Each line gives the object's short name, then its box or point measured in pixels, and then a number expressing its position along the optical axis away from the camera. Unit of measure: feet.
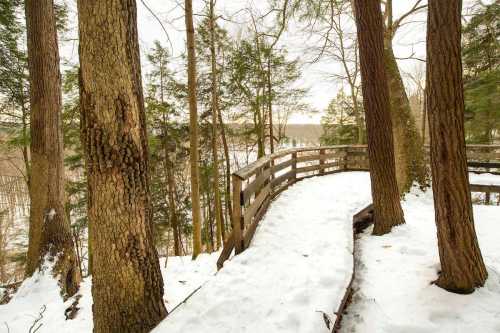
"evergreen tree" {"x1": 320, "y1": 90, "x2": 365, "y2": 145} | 59.26
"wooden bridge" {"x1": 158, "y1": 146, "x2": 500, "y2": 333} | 7.36
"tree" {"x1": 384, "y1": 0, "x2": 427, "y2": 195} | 21.03
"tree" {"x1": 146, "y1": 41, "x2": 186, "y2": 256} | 43.04
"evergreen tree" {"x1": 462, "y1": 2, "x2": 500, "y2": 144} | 33.27
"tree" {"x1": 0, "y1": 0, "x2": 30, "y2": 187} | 26.04
